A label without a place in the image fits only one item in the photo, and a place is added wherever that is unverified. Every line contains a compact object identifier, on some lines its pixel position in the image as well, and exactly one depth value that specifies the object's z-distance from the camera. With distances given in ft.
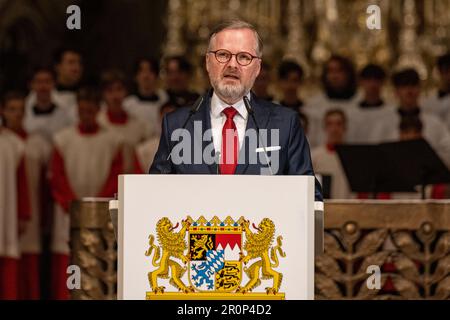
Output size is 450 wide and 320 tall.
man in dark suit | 17.81
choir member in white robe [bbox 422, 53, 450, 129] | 35.68
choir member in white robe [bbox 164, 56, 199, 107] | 35.22
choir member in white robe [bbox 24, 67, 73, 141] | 34.94
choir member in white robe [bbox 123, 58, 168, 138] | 35.96
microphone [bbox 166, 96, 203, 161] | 18.17
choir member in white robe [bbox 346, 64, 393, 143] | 36.45
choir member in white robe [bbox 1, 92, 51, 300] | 32.83
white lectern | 17.15
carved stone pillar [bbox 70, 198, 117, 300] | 25.90
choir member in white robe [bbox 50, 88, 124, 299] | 32.35
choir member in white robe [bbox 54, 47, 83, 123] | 35.55
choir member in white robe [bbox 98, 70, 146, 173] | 34.76
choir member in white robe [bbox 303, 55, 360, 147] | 36.27
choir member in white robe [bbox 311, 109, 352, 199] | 33.68
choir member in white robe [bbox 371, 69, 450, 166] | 34.09
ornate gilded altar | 42.16
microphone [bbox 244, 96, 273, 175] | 17.96
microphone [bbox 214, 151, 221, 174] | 18.13
